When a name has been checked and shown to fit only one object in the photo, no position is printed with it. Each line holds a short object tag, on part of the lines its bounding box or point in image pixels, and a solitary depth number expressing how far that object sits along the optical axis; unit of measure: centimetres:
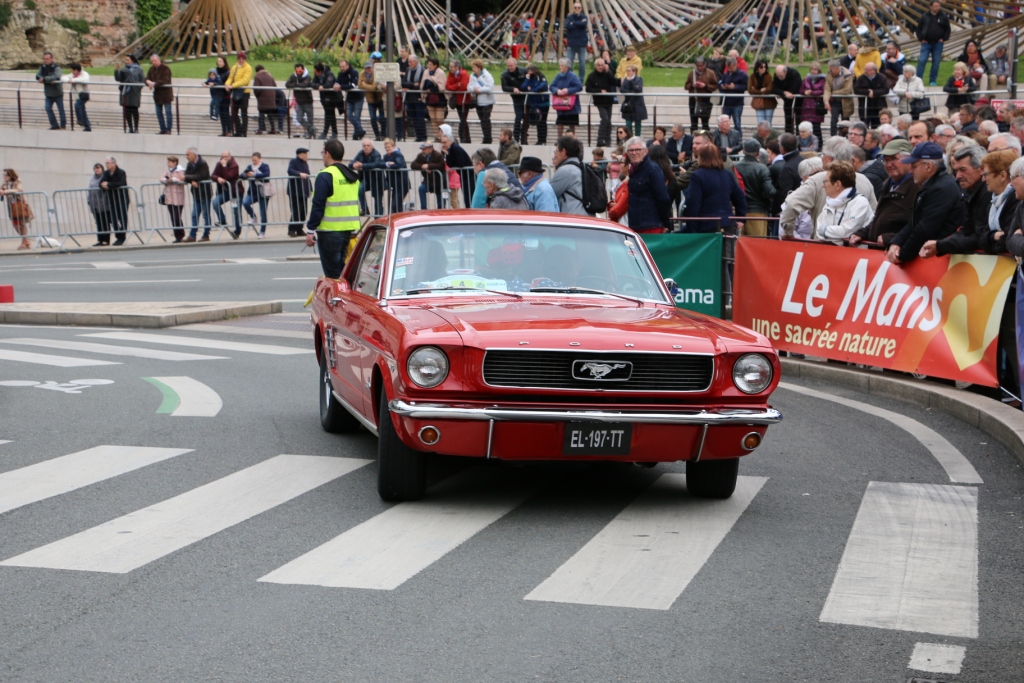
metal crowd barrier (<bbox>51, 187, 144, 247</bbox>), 3006
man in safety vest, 1523
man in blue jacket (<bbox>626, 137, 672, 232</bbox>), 1484
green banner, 1442
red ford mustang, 707
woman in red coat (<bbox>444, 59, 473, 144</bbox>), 3203
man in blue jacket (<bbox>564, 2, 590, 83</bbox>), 3622
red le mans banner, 1080
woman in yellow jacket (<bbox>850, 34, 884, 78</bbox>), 2878
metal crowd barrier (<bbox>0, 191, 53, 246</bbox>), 3050
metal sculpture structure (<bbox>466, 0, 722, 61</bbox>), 4466
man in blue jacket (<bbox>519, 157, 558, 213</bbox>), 1383
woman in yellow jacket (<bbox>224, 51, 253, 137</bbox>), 3450
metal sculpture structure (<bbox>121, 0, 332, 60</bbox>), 5147
